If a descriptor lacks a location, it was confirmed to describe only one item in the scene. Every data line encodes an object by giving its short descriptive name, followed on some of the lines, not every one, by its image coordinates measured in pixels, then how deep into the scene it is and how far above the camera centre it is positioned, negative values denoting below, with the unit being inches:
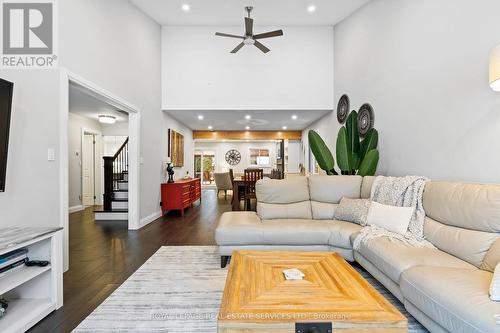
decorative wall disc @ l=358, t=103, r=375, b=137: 162.1 +31.9
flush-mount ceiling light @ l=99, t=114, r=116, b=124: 240.8 +48.0
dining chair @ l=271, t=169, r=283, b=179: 278.7 -9.8
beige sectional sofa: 53.5 -26.7
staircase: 200.2 -20.7
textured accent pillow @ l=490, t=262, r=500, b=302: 49.4 -24.9
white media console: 67.0 -33.8
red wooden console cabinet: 213.5 -25.8
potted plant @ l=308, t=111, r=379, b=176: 151.7 +11.2
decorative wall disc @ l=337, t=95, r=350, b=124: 191.2 +45.9
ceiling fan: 145.4 +80.9
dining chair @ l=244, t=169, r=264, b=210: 227.6 -10.7
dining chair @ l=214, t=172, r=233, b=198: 363.3 -20.0
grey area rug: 67.7 -43.4
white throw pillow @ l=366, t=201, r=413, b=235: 94.7 -20.6
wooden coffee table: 45.8 -27.9
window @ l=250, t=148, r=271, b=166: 524.4 +20.2
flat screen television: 75.5 +14.6
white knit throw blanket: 89.5 -14.9
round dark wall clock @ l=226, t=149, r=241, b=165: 526.0 +18.3
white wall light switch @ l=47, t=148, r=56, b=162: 96.1 +5.0
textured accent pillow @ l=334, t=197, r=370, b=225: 112.6 -21.0
